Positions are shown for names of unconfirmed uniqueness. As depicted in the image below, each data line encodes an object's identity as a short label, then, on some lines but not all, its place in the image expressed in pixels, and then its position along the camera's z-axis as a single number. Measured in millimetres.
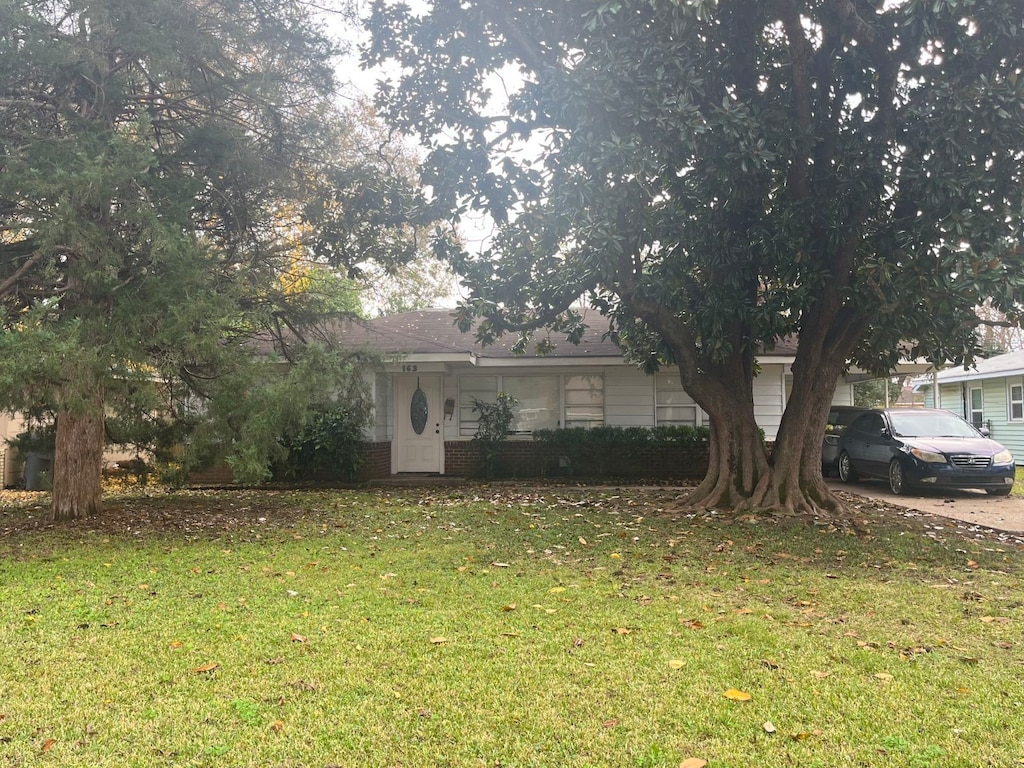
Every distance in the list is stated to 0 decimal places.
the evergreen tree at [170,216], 8203
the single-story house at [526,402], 17125
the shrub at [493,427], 16609
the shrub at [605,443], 16406
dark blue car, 13609
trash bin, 15484
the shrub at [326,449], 15555
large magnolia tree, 8195
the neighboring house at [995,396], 21047
